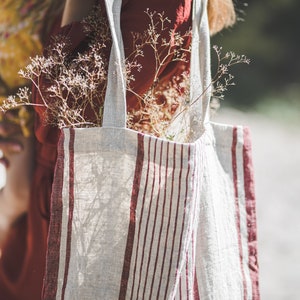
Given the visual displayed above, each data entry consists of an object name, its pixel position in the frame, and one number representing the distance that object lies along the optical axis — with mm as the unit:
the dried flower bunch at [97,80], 1879
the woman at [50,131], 1974
